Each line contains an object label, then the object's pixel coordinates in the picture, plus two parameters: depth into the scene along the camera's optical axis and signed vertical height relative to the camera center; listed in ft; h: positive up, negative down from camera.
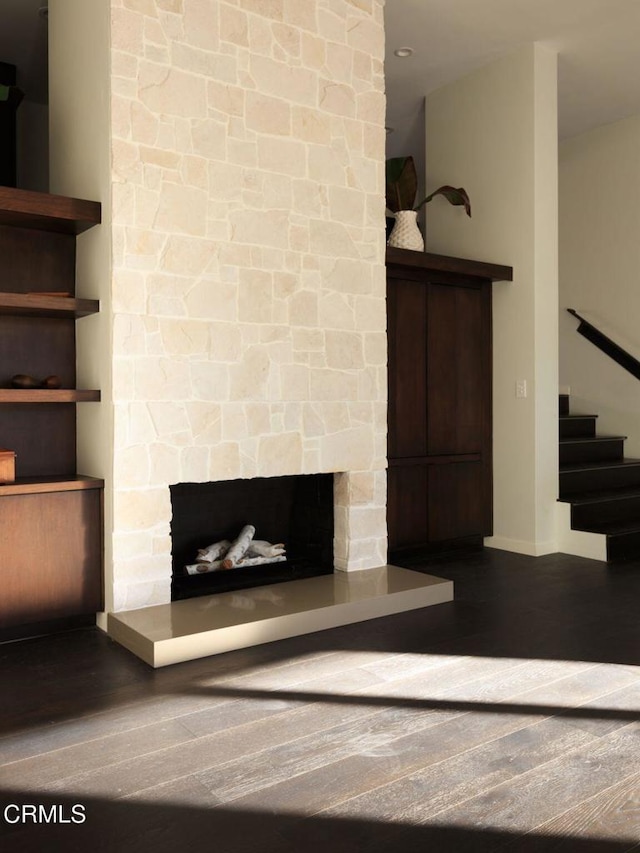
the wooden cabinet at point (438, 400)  15.61 +0.45
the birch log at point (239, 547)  12.72 -2.24
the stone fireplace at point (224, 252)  10.90 +2.78
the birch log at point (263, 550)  13.39 -2.38
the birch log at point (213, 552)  12.75 -2.31
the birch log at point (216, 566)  12.60 -2.54
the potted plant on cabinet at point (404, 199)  16.12 +5.08
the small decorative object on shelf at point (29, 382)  10.75 +0.61
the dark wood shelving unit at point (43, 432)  10.28 -0.16
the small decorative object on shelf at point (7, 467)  10.42 -0.64
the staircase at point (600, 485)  15.89 -1.64
